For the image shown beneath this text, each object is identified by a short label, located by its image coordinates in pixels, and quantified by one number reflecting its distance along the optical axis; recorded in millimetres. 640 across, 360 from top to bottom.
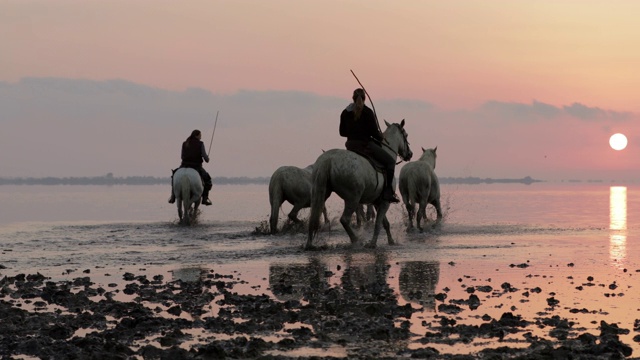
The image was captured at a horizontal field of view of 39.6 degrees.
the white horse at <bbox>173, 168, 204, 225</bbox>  25078
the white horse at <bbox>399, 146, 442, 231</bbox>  23438
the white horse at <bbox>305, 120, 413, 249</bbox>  16188
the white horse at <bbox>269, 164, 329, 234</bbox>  21109
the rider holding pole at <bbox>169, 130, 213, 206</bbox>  25234
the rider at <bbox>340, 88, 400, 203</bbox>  16656
